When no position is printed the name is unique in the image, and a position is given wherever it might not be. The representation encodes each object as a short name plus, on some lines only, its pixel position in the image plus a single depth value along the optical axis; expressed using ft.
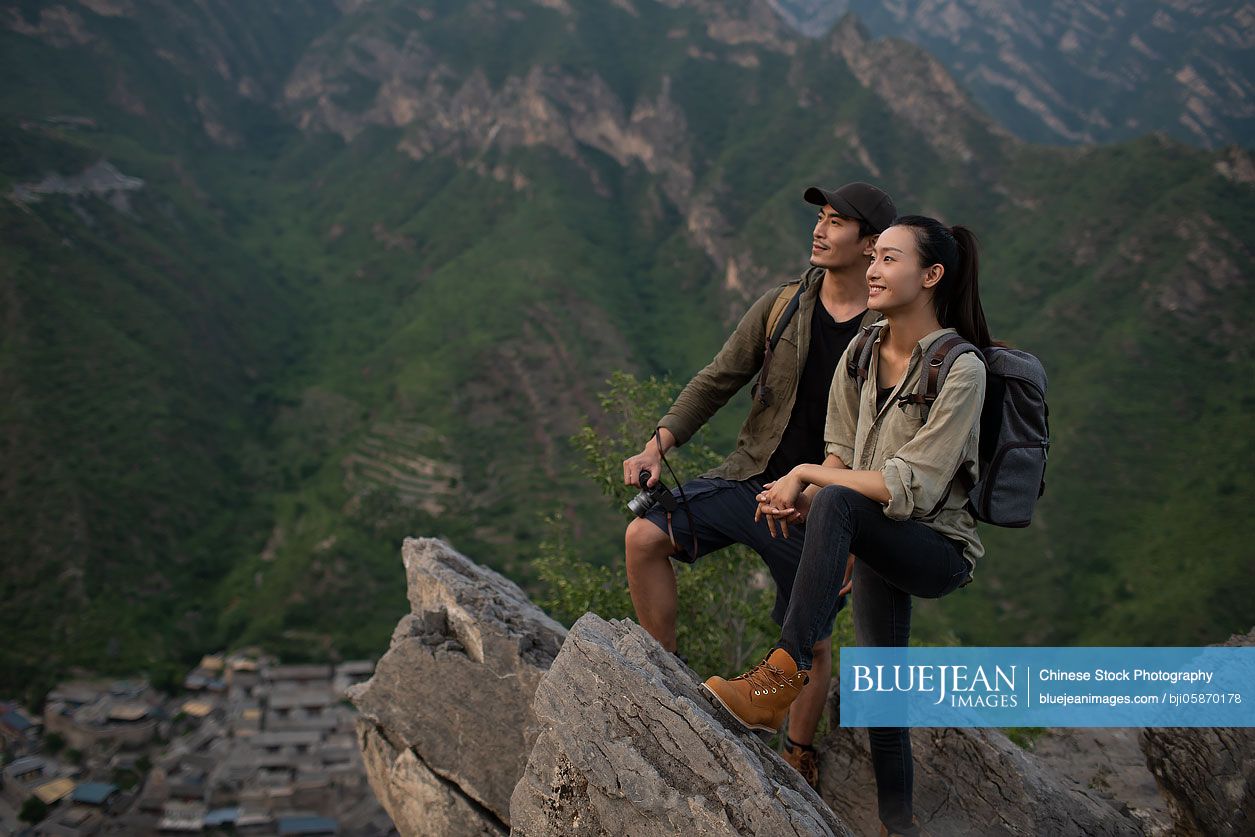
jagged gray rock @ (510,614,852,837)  14.26
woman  13.94
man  17.70
